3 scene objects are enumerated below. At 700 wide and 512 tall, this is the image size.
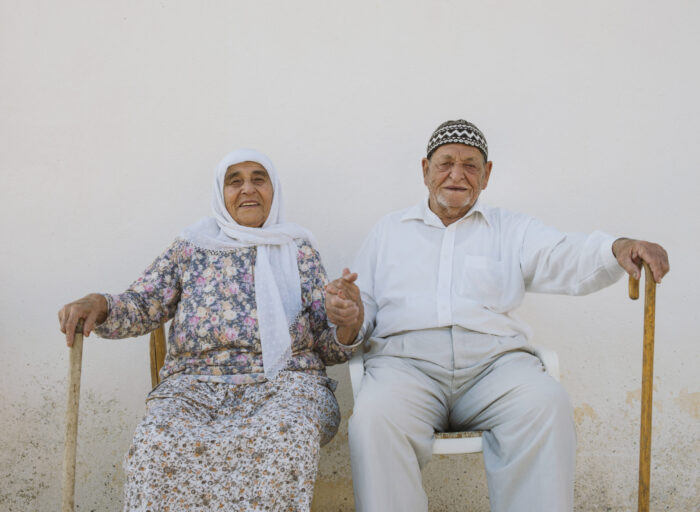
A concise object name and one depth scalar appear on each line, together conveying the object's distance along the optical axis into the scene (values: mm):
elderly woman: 1981
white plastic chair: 2213
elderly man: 2080
